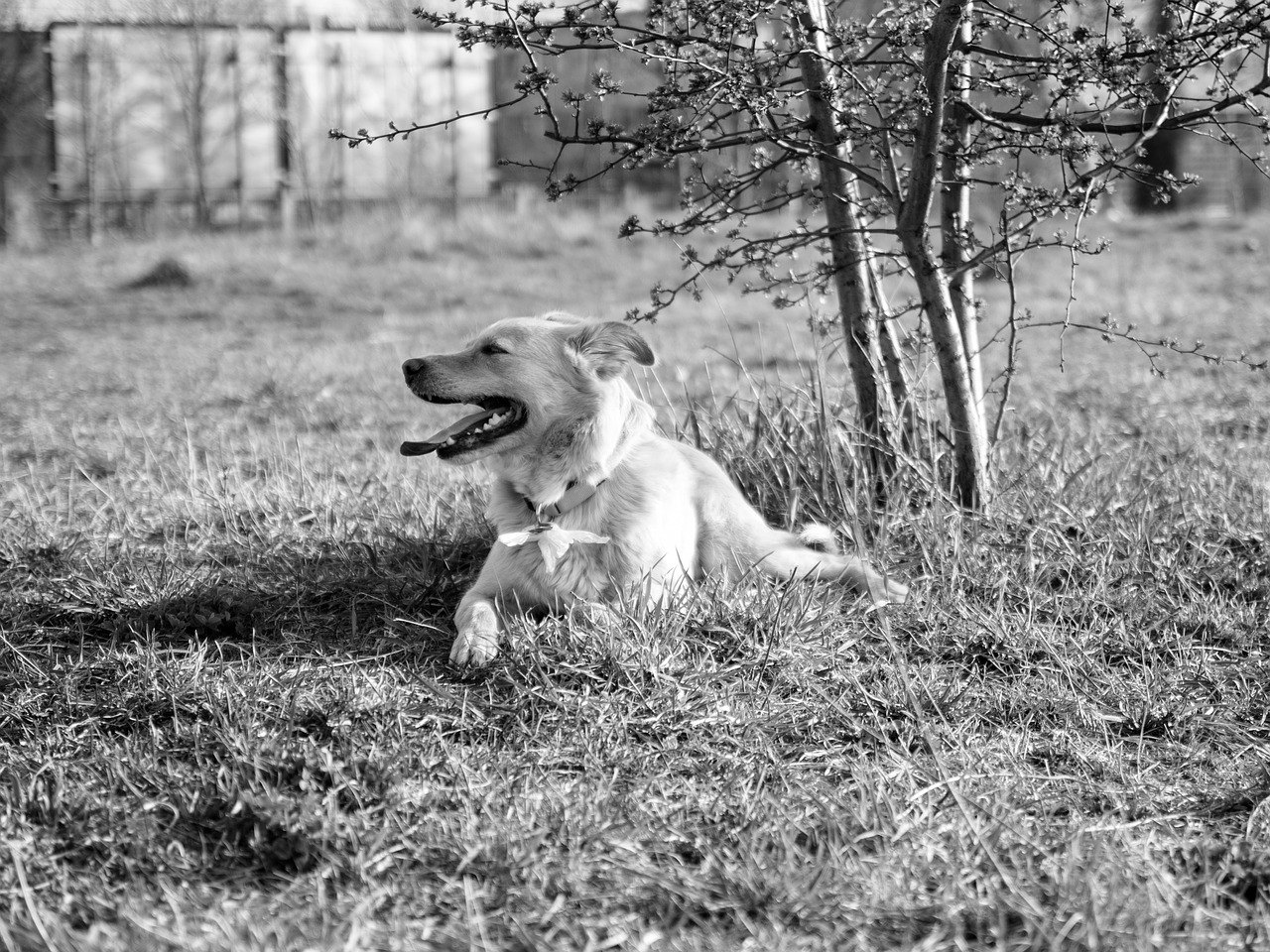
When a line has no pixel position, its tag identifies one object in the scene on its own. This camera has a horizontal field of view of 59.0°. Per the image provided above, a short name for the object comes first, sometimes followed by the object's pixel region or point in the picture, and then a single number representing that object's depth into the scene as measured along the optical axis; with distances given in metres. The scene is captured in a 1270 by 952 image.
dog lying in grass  3.36
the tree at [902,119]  3.23
